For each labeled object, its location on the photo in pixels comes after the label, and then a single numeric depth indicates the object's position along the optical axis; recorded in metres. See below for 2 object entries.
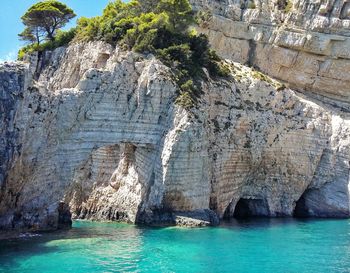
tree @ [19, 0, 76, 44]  52.28
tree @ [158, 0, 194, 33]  48.06
